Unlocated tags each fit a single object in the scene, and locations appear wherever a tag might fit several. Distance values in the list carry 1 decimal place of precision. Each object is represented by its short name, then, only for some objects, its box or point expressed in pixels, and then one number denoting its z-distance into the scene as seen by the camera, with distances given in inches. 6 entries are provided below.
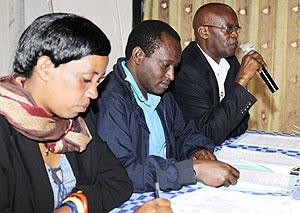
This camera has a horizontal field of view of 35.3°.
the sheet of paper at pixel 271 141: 79.3
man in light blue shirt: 59.2
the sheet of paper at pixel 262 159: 65.7
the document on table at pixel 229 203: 51.2
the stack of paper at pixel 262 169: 58.3
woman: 45.6
